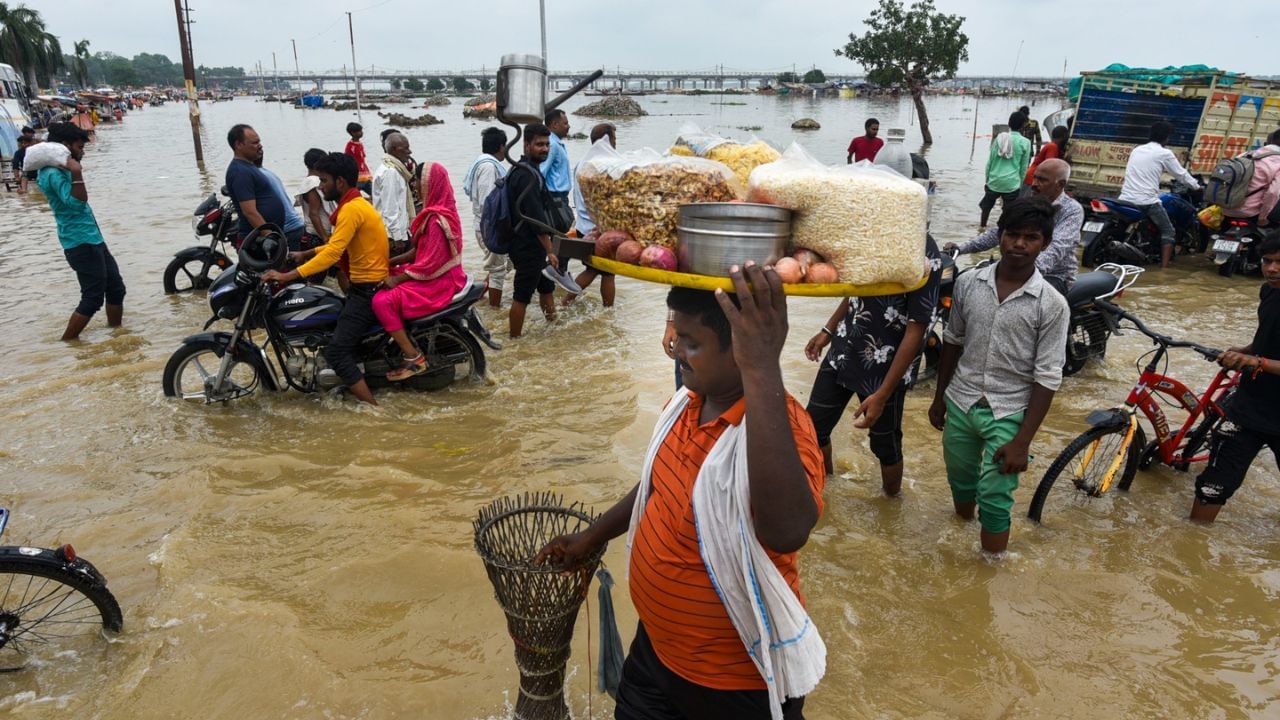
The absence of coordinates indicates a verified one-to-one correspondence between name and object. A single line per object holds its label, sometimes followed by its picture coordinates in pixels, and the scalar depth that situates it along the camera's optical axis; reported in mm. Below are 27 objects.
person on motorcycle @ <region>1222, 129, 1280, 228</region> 8617
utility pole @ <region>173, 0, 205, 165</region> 17672
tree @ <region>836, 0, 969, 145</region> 26891
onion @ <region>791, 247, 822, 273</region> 1576
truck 11203
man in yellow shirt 4887
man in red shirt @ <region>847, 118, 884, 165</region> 10742
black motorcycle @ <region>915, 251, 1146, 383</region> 5569
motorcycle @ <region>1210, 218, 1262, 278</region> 9094
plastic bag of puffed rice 1617
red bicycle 3924
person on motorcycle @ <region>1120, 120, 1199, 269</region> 9047
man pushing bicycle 3402
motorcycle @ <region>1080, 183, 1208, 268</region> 9500
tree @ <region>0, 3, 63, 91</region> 49906
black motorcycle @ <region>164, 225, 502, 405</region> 5059
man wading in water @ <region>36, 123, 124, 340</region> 6086
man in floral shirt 3365
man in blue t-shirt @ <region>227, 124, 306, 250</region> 6961
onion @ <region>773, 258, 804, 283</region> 1506
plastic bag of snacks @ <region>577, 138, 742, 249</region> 1747
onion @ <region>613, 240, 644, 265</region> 1680
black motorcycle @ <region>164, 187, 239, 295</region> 7727
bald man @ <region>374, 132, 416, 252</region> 7227
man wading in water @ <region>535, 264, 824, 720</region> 1356
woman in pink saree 5160
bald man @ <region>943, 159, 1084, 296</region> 4367
